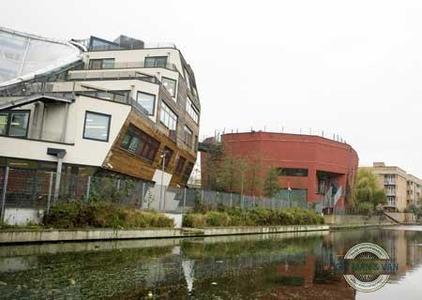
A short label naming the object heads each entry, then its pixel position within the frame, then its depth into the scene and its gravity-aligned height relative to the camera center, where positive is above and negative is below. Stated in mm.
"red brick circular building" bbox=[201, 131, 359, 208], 67812 +9618
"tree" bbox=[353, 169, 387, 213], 95362 +7029
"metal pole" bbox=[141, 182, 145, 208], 26359 +844
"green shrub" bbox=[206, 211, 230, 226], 30900 -298
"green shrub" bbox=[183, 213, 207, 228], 28845 -509
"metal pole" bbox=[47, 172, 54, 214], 20078 +611
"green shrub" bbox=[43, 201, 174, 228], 19859 -454
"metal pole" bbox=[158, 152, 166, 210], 37131 +4270
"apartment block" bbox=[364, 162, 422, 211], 129488 +12168
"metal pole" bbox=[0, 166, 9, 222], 18156 +396
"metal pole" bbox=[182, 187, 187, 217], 30392 +1046
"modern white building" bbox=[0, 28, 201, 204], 27198 +6283
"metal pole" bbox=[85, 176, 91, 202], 22031 +888
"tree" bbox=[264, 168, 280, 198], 57759 +4264
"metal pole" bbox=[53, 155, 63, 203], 20622 +759
